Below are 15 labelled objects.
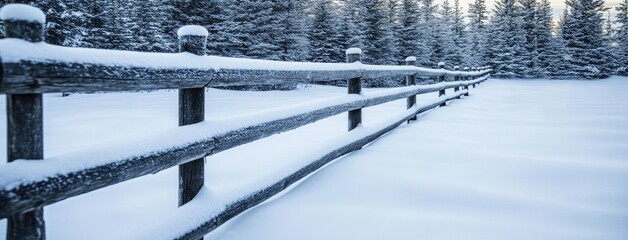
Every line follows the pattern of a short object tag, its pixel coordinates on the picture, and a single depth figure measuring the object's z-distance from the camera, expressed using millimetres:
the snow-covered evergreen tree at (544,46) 38312
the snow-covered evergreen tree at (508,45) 38156
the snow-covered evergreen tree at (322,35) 24500
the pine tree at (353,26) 24969
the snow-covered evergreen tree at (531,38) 38188
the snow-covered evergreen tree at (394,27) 27844
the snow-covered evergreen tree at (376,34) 26359
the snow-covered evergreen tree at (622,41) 40188
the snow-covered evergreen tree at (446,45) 34444
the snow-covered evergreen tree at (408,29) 29719
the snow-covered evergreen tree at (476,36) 40719
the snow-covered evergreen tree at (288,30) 18828
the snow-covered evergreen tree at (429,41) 31375
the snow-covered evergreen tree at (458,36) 37969
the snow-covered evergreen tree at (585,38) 37094
